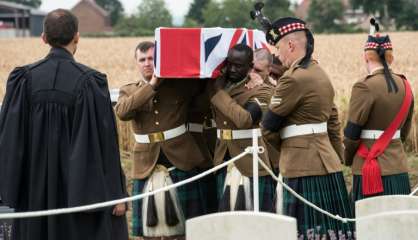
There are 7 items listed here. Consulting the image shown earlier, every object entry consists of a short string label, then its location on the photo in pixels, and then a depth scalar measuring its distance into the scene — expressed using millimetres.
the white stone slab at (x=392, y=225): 9562
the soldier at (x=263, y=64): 14211
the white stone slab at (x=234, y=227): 8836
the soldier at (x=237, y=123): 12805
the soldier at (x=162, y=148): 13453
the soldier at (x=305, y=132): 12312
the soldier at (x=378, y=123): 13125
